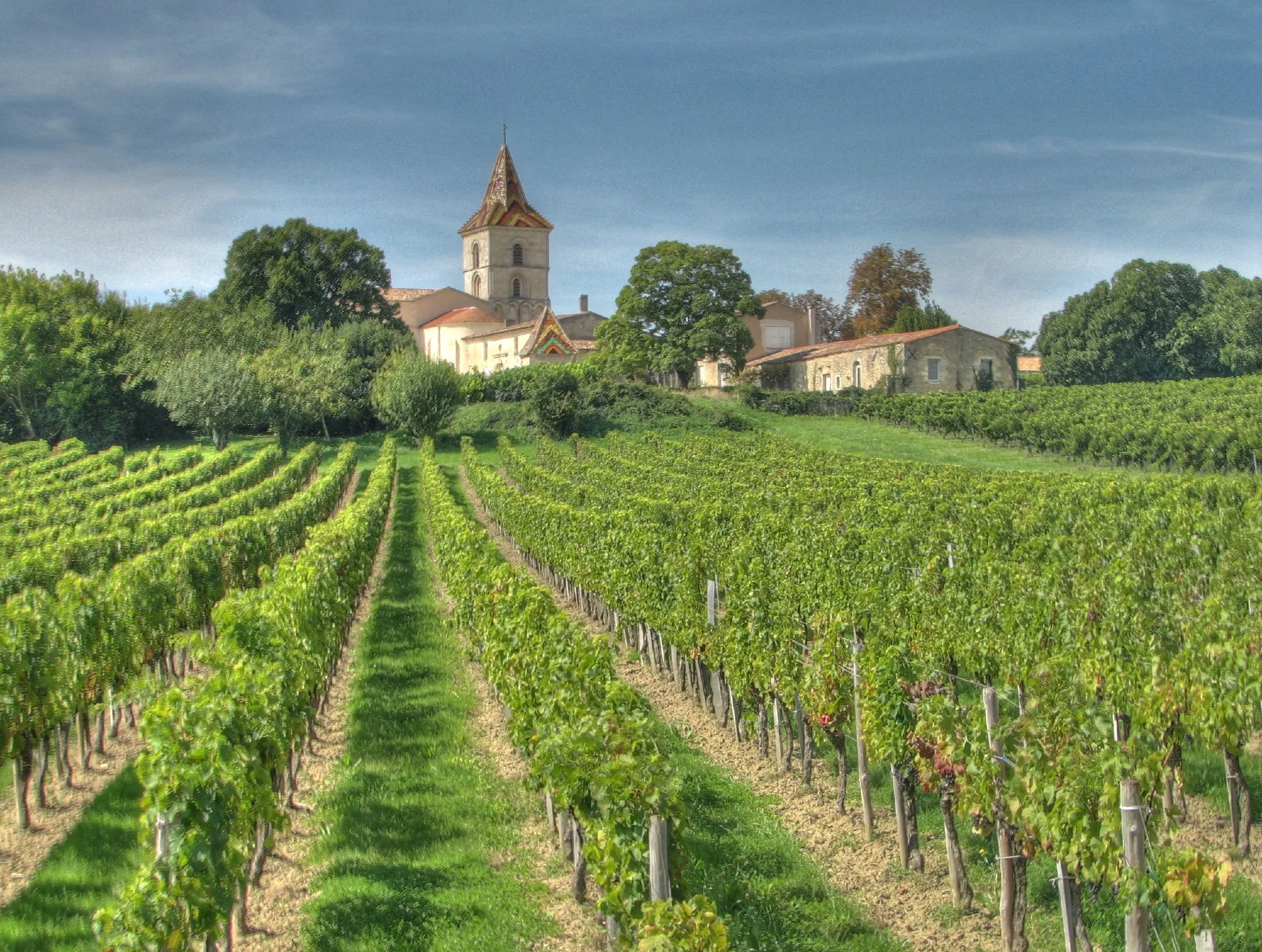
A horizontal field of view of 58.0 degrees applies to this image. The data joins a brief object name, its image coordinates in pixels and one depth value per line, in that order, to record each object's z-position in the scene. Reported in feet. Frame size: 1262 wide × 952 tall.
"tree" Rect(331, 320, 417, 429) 178.50
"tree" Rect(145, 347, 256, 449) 155.43
